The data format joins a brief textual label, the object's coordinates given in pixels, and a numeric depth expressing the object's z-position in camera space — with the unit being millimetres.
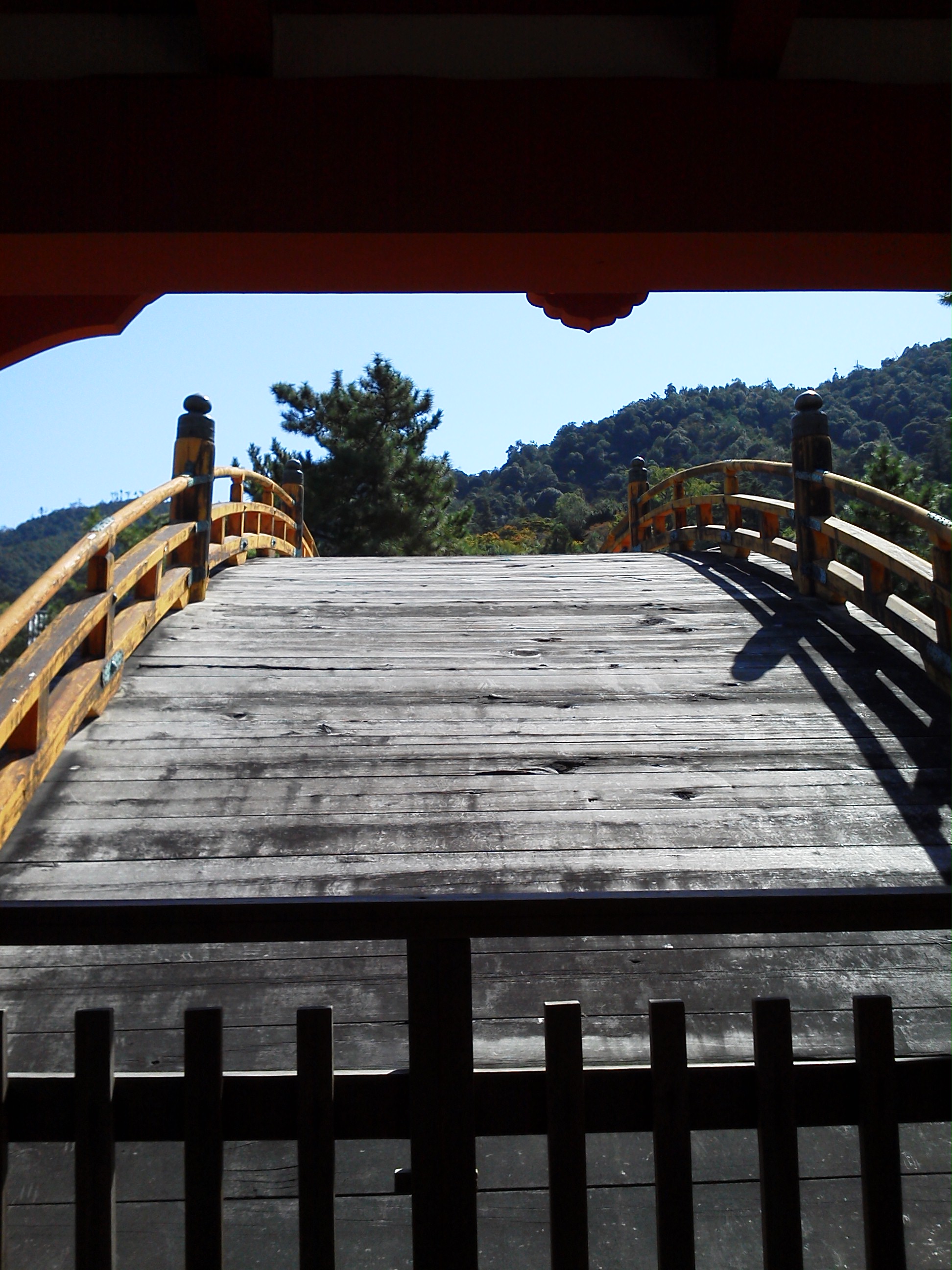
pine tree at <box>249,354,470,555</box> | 21719
